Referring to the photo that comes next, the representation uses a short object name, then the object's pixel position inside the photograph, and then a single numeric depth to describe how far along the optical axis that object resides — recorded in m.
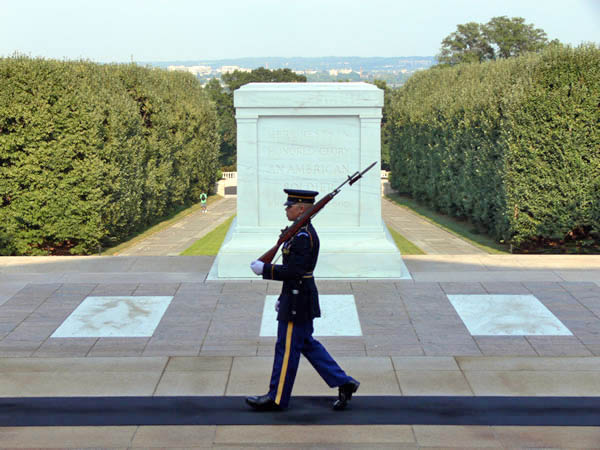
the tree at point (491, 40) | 70.19
